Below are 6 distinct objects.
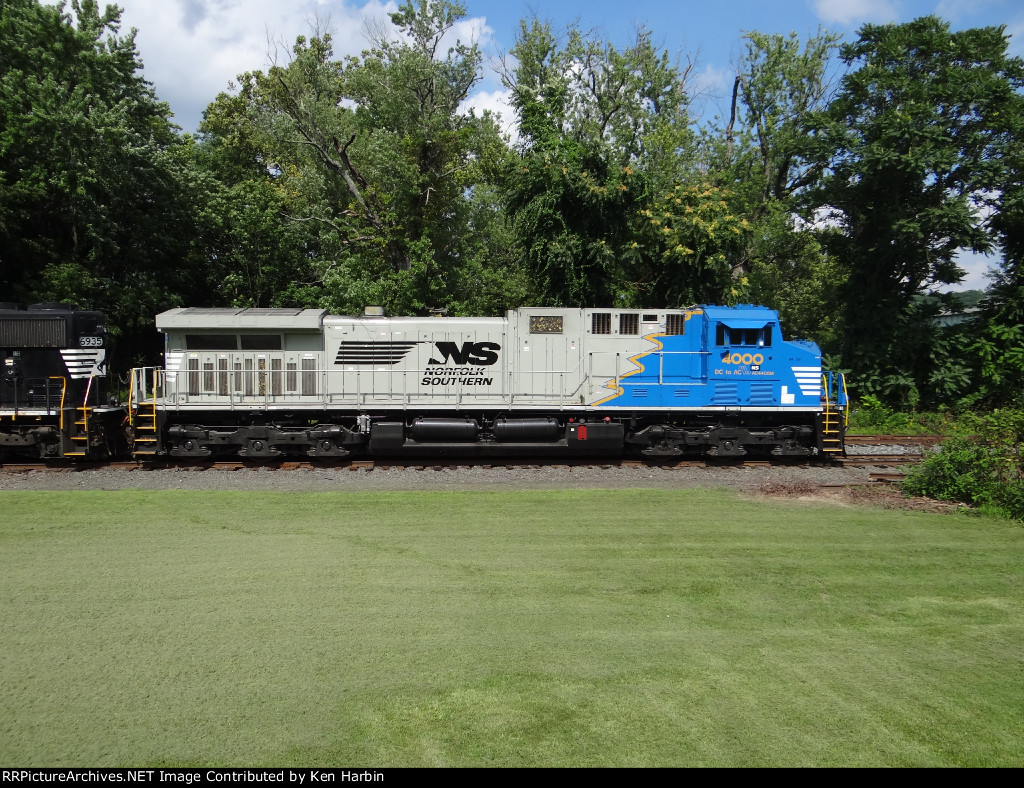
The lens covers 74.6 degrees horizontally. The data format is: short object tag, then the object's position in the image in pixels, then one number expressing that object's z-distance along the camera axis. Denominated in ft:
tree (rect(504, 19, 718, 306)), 68.44
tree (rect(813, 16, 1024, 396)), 68.85
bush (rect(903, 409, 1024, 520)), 36.78
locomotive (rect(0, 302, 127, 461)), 48.67
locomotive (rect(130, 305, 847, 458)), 50.24
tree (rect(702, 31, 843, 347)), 91.04
